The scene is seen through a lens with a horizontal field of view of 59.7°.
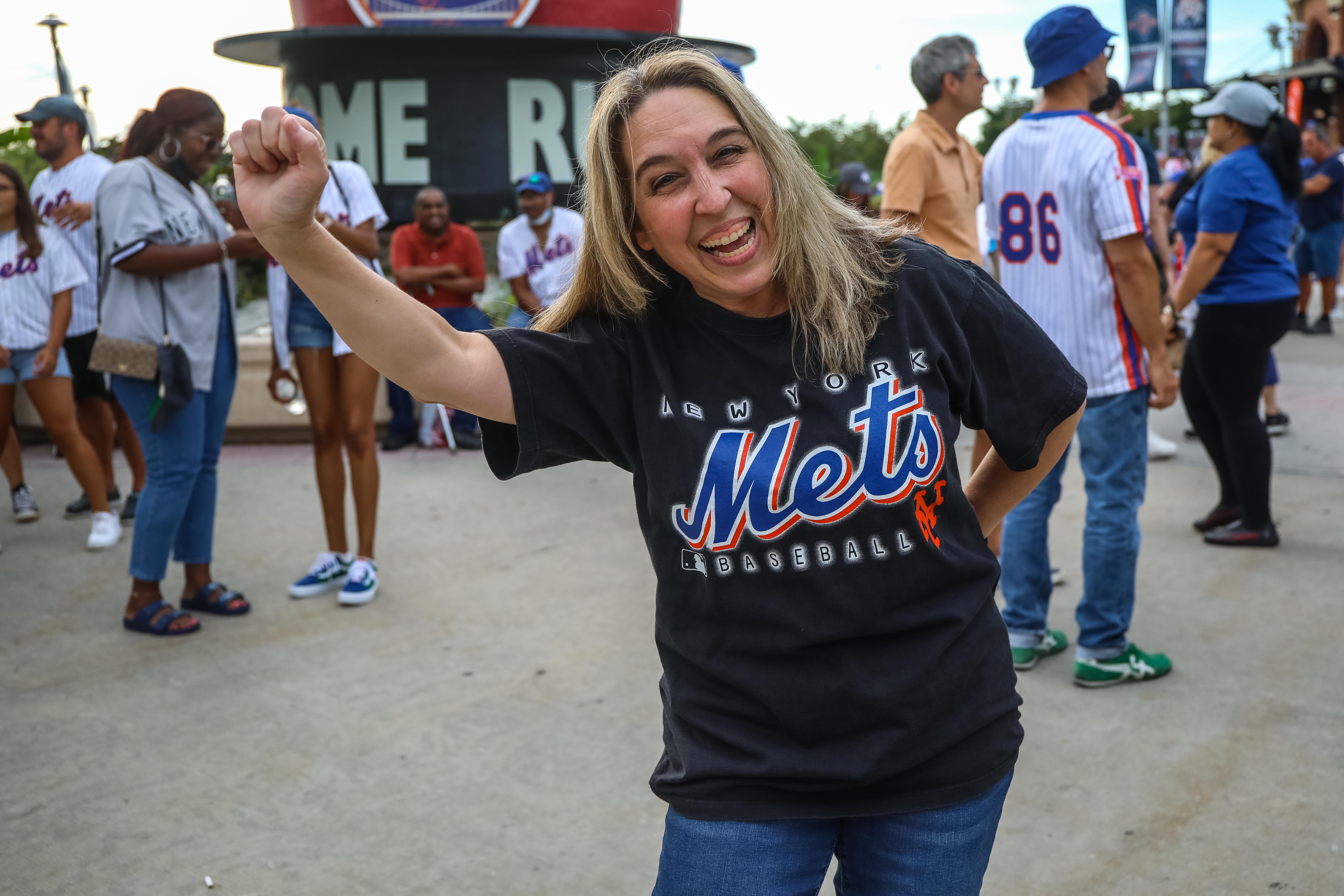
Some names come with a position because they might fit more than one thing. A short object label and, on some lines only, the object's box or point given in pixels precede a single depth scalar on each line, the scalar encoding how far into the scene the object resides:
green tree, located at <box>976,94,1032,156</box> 56.66
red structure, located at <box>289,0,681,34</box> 12.04
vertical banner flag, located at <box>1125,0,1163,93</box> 28.94
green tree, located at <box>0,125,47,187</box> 10.66
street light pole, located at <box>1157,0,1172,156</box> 28.16
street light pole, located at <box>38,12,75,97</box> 17.17
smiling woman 1.51
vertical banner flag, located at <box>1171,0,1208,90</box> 28.27
